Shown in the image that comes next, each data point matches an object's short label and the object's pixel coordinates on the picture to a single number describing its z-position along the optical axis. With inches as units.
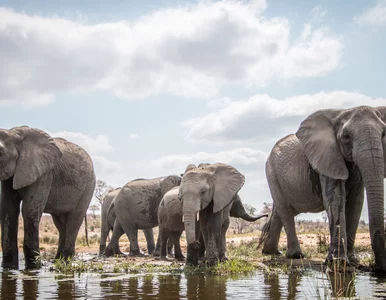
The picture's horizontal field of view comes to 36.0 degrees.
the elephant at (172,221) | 558.3
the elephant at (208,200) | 461.1
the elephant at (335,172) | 391.9
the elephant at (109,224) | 795.4
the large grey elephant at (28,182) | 478.6
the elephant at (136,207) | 725.3
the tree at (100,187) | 1726.4
